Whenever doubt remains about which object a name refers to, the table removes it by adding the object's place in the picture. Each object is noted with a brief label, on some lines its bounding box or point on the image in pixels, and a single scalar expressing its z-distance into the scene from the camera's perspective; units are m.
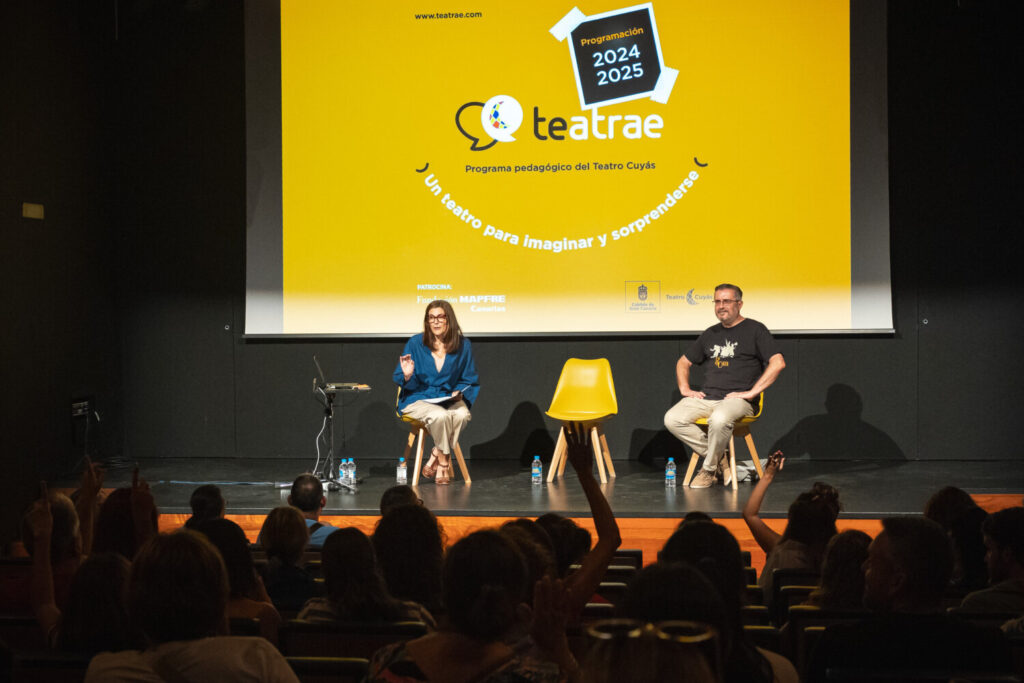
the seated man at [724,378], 6.01
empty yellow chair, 6.32
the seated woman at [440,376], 6.26
